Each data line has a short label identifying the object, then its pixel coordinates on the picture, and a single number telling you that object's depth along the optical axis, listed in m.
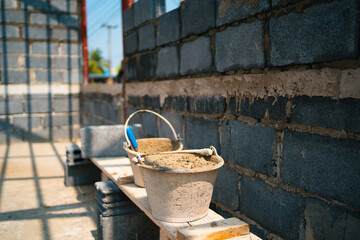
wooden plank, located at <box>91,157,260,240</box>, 1.42
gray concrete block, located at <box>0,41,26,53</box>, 6.03
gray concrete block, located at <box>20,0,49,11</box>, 6.12
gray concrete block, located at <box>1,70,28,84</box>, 6.11
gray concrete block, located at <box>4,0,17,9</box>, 5.99
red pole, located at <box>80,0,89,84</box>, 6.59
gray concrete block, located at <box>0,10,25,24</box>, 5.99
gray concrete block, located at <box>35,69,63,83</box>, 6.35
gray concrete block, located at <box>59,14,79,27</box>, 6.48
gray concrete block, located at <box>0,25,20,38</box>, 6.02
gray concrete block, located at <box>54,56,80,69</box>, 6.49
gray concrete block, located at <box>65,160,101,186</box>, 3.75
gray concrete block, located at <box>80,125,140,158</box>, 3.05
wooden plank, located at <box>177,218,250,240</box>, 1.31
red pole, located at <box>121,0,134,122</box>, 4.01
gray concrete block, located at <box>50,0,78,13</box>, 6.38
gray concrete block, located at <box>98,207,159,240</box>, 2.18
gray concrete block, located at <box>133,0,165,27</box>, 3.21
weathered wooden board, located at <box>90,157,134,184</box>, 2.14
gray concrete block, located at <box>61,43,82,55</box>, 6.52
